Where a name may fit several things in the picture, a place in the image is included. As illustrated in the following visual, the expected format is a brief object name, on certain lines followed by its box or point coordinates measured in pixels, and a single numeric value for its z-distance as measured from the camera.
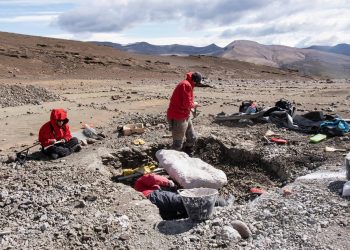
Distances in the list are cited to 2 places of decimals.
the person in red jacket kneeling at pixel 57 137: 7.83
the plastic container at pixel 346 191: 5.34
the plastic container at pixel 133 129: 9.16
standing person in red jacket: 7.68
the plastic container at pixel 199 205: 4.89
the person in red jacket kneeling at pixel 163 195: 5.82
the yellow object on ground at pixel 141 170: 7.48
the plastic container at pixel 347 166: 5.65
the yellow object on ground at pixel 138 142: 8.61
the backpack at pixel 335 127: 8.49
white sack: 6.87
